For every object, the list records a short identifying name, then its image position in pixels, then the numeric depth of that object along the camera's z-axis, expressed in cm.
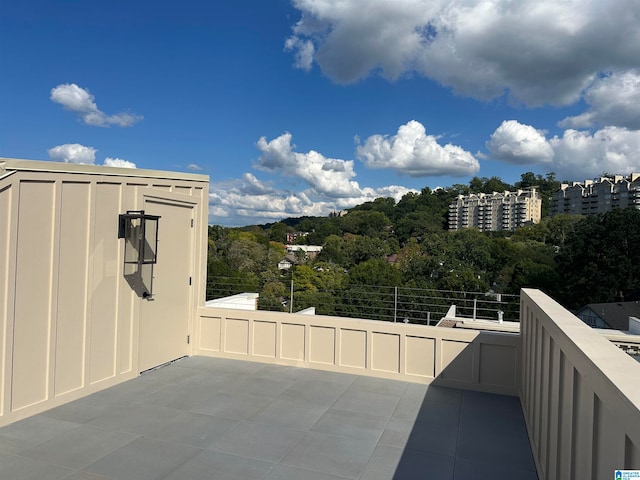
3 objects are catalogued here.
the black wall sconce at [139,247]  399
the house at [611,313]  2145
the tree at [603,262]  3155
